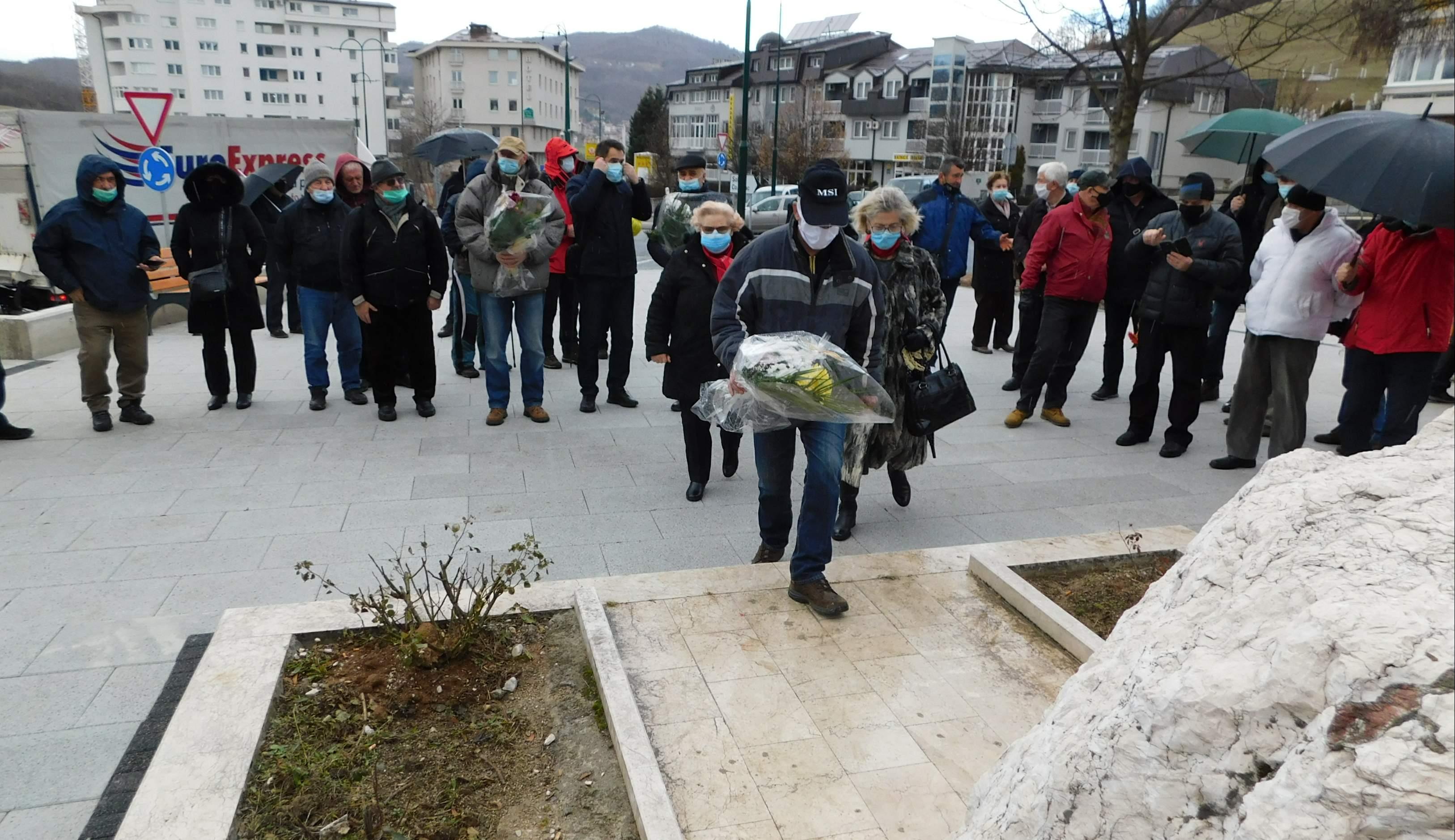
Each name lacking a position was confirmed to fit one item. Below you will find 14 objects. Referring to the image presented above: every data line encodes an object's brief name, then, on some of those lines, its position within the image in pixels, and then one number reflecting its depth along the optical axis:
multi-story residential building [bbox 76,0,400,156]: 93.00
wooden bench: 12.27
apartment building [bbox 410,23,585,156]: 102.94
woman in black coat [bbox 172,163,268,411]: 8.05
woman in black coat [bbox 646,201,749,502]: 6.22
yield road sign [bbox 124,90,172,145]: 10.73
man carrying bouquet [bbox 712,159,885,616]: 4.31
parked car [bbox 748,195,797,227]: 32.22
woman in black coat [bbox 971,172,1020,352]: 10.76
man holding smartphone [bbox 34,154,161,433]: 7.18
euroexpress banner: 14.51
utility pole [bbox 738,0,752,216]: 20.66
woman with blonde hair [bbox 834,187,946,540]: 5.46
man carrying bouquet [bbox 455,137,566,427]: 7.63
